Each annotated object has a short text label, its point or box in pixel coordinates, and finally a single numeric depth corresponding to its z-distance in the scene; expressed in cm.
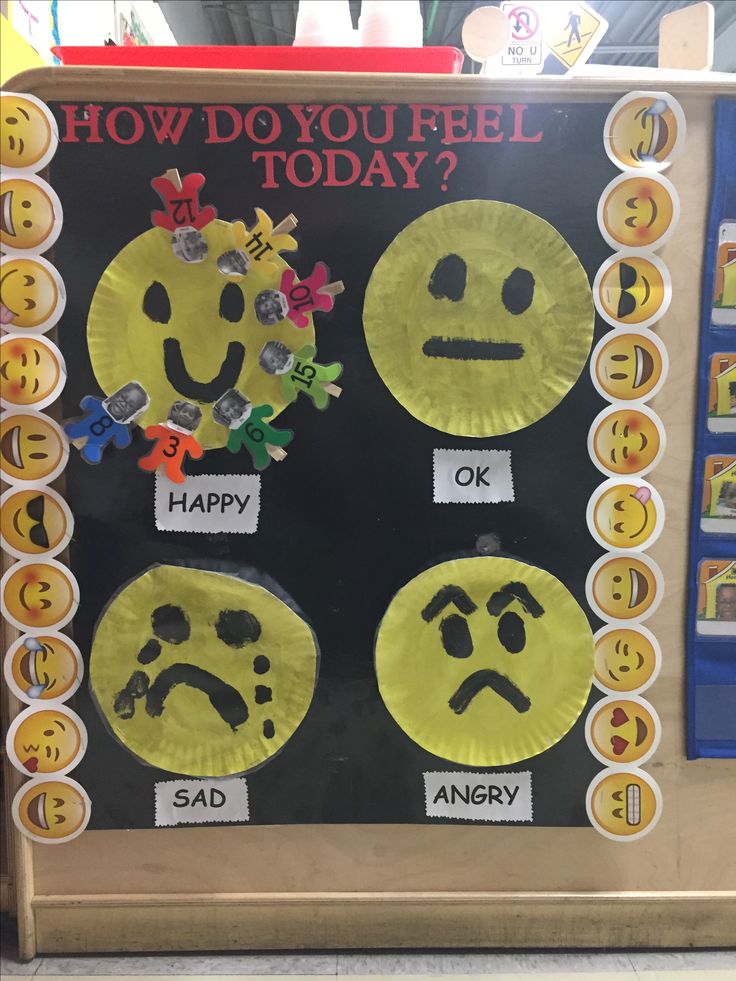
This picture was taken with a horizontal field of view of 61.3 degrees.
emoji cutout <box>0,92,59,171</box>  90
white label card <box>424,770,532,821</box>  103
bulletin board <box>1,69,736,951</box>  93
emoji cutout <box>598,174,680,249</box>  93
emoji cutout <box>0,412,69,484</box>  96
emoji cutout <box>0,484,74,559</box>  97
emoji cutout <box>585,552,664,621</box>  99
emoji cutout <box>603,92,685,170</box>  92
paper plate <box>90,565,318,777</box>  100
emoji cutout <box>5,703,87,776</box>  100
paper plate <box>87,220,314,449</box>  94
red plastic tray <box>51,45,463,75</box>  94
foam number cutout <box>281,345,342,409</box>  96
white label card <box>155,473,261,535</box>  98
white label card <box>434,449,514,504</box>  99
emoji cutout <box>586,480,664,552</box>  98
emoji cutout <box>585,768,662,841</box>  102
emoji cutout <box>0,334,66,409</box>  94
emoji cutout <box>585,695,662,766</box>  101
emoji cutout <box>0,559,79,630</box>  98
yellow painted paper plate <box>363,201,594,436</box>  94
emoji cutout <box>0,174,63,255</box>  92
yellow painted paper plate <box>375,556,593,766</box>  100
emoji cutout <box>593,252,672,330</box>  95
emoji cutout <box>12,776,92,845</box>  101
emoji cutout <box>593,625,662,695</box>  100
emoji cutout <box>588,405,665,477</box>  97
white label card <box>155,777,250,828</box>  103
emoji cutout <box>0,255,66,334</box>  94
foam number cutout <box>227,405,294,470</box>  96
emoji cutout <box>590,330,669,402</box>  96
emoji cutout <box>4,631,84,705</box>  99
